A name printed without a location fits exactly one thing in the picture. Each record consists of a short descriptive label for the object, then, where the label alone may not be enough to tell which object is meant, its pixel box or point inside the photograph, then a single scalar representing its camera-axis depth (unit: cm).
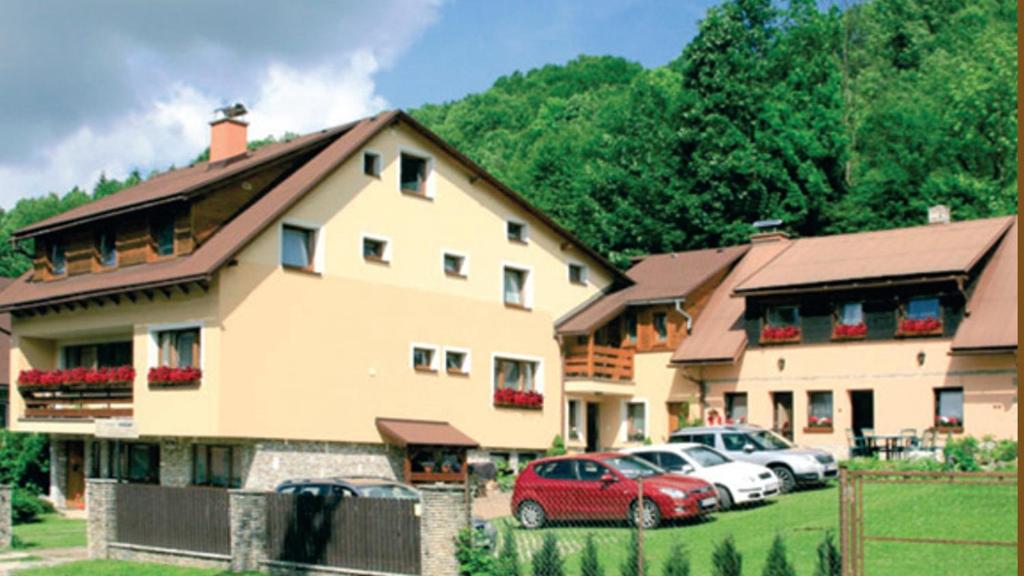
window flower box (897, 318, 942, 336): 3694
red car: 2459
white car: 2702
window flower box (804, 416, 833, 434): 3900
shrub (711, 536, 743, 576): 1598
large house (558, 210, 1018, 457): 3638
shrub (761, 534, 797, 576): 1552
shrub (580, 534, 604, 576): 1708
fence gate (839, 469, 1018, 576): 1462
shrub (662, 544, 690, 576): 1598
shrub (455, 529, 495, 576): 1866
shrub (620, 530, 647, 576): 1683
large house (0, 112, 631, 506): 3347
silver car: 2981
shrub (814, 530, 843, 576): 1536
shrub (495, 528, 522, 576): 1794
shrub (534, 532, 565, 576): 1734
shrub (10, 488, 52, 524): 3569
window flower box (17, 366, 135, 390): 3484
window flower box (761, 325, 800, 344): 3981
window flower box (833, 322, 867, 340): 3841
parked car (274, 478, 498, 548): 2277
